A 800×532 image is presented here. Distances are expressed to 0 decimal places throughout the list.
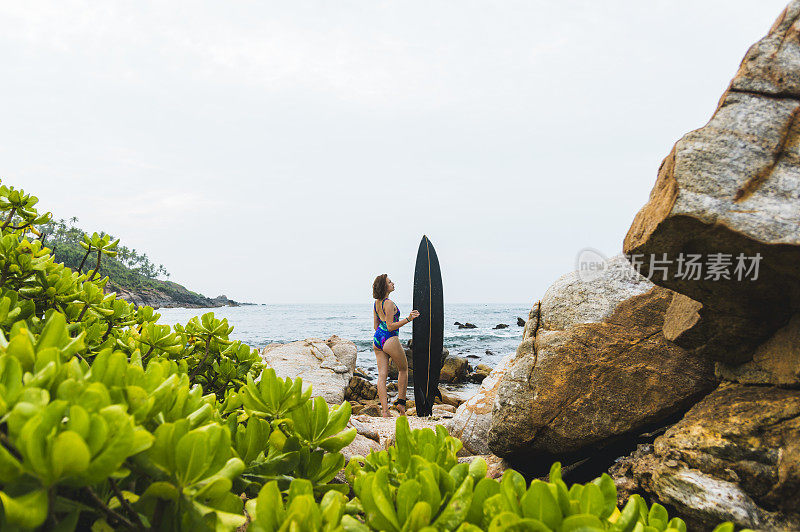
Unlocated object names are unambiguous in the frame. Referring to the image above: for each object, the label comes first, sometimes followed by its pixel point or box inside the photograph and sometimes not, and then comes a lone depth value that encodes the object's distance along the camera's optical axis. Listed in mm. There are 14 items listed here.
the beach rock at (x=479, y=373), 13364
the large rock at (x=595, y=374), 2521
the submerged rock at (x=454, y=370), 12656
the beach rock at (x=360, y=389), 9820
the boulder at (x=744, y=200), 1667
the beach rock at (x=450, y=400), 9293
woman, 6793
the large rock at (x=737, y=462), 1754
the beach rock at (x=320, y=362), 9062
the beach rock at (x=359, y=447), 2535
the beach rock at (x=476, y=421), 4281
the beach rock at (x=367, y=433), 3493
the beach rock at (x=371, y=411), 7664
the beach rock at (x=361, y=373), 12540
